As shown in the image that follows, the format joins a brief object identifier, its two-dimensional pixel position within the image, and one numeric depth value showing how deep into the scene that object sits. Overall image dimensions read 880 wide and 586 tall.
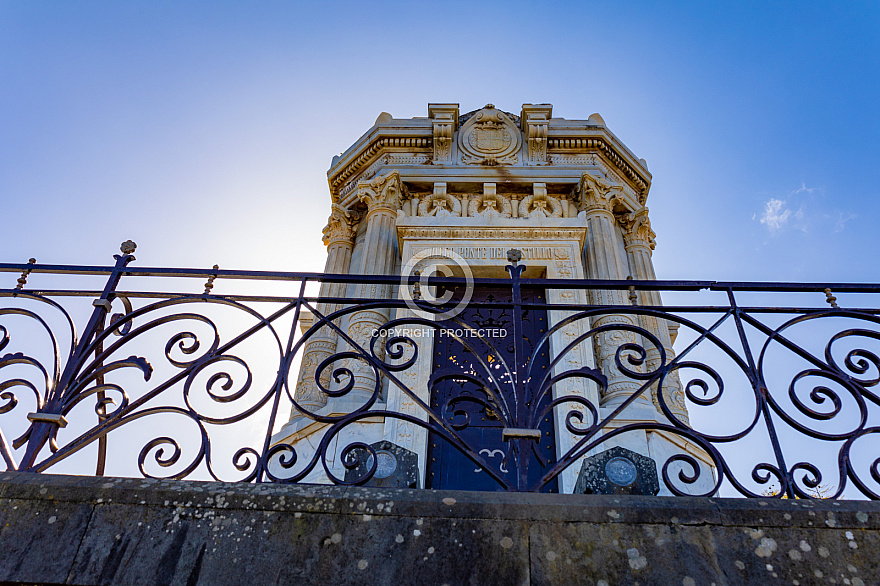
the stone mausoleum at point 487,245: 5.96
